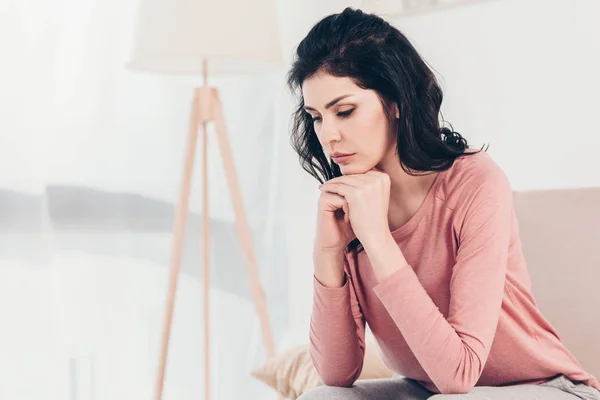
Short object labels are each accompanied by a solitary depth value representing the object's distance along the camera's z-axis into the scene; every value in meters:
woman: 1.78
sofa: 2.07
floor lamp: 2.37
